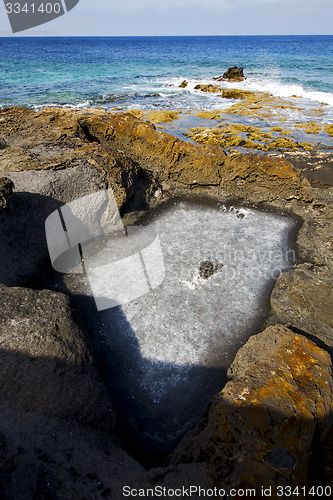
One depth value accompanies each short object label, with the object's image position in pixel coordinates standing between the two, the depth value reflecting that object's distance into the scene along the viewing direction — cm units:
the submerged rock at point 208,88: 2670
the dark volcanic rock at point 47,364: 308
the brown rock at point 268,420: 248
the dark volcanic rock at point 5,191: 488
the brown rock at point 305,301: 468
